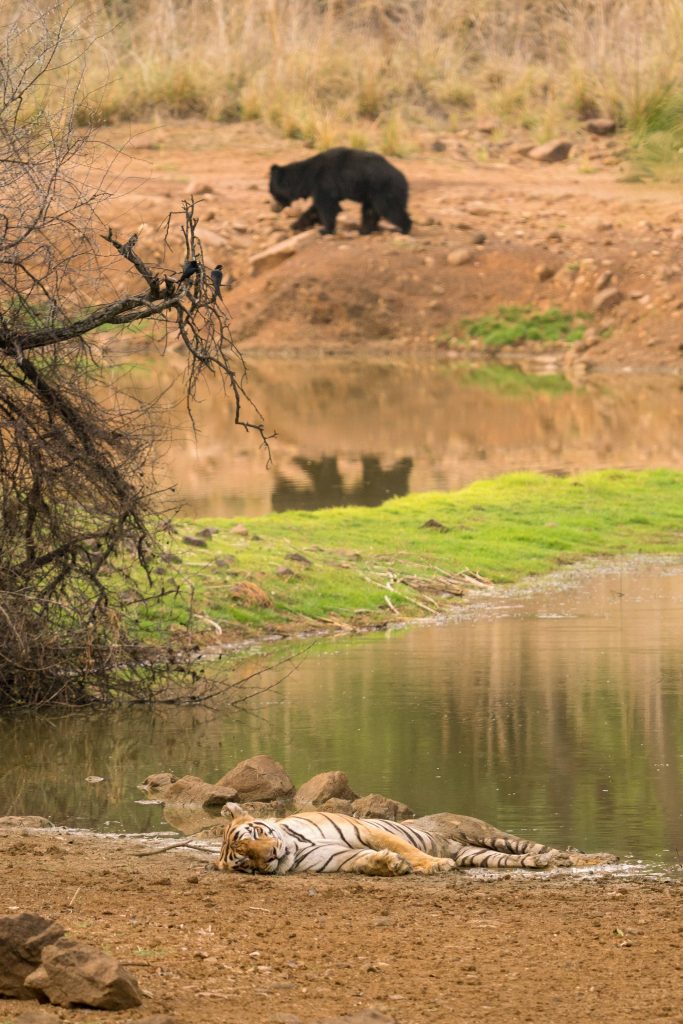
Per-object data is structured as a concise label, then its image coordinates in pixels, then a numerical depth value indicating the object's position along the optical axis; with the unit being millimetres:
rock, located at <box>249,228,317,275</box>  81500
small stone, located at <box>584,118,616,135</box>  91500
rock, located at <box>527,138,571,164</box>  90250
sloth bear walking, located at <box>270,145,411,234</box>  76562
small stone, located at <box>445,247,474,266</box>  80062
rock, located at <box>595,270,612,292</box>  76875
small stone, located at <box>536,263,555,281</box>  78125
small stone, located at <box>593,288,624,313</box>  75875
